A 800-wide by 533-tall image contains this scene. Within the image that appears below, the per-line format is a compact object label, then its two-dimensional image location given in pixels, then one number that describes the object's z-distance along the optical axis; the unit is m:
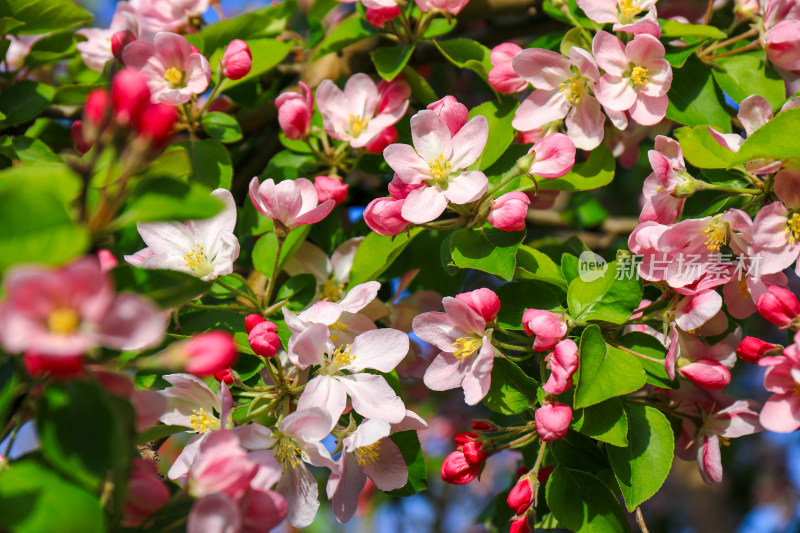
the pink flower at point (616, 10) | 0.81
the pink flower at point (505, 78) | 0.82
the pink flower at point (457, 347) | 0.78
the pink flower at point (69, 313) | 0.66
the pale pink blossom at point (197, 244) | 0.79
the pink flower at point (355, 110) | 0.84
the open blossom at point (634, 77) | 0.80
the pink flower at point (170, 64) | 0.83
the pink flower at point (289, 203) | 0.79
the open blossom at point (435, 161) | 0.79
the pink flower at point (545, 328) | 0.77
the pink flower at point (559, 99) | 0.82
